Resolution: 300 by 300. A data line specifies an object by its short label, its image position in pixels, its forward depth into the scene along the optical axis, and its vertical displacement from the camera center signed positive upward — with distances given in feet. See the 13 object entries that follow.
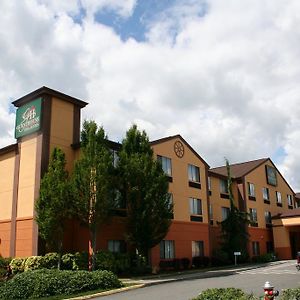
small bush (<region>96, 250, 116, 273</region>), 60.47 -4.25
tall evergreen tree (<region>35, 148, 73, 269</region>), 58.66 +5.58
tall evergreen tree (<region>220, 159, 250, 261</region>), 92.65 +0.60
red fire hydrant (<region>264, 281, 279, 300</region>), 19.85 -3.43
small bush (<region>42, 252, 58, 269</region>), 58.94 -3.89
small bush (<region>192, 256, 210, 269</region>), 81.73 -6.35
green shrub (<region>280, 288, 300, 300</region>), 22.49 -4.11
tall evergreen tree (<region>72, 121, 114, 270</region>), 58.98 +8.58
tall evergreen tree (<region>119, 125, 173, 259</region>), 64.01 +7.05
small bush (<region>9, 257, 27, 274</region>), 60.61 -4.58
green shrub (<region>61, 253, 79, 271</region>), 60.08 -4.24
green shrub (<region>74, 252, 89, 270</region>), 59.96 -3.94
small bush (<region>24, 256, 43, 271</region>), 58.39 -4.15
